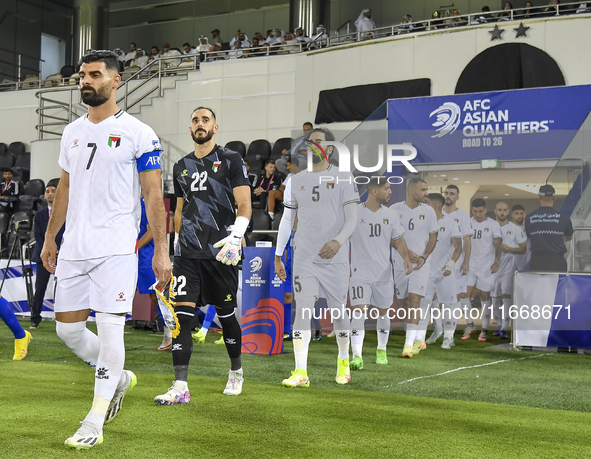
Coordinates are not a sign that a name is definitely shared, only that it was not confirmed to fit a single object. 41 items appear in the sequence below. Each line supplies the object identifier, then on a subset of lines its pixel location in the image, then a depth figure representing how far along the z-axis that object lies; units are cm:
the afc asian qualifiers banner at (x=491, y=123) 885
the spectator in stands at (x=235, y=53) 1748
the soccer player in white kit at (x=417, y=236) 782
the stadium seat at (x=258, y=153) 1503
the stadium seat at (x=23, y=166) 1784
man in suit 885
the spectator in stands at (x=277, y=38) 1784
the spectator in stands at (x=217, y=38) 2082
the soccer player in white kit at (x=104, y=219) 340
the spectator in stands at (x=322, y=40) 1650
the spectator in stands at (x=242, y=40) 1875
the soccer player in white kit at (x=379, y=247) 705
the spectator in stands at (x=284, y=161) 1309
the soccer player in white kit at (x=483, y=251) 950
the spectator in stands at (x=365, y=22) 1755
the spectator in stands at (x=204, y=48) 1839
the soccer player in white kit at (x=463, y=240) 909
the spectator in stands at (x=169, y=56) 1806
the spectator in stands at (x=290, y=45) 1698
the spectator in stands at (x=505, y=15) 1404
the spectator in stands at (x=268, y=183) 1339
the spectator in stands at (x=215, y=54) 1780
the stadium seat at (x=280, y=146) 1525
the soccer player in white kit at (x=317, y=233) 541
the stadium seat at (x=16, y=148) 1936
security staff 840
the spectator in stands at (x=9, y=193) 1566
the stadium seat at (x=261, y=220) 1195
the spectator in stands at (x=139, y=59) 2041
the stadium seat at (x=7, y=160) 1872
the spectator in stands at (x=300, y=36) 1718
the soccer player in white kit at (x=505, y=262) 916
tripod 994
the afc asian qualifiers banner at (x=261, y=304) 759
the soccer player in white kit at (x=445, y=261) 890
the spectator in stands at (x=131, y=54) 2158
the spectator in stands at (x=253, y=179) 1402
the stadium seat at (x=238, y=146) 1612
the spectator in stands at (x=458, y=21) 1454
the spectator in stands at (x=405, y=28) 1525
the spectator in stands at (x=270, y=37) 1805
